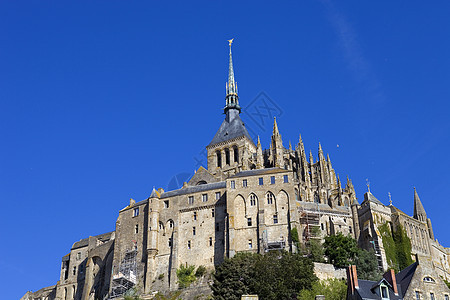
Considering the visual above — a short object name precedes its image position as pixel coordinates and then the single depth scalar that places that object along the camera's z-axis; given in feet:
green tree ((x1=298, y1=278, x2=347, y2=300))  173.14
